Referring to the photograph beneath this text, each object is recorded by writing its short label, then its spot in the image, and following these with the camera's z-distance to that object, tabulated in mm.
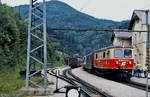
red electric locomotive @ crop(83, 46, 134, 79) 28734
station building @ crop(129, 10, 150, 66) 47841
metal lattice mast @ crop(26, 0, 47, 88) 14641
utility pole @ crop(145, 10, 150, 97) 9220
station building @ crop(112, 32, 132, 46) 60875
